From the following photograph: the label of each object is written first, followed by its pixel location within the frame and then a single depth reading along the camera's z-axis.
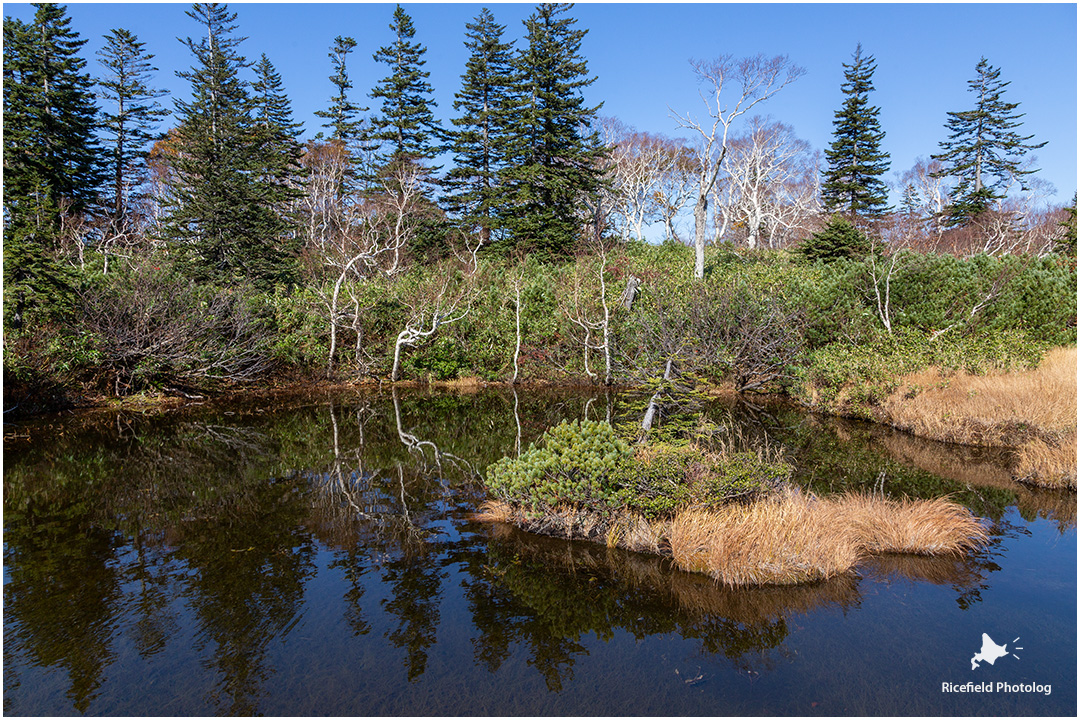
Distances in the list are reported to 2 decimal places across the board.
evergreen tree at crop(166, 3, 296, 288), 22.95
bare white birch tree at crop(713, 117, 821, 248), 41.22
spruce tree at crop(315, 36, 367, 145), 36.22
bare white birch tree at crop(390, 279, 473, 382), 20.66
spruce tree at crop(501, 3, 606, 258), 29.02
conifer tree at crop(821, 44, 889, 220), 31.58
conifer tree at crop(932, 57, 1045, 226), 36.53
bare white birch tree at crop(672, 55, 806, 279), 24.30
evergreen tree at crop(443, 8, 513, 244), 31.73
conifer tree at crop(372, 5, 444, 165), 32.95
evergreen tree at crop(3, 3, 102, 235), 25.03
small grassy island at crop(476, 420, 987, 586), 6.45
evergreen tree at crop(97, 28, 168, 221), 32.88
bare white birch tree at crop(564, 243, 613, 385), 20.42
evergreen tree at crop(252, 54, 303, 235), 29.20
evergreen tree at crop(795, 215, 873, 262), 25.36
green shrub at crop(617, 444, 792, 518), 7.10
